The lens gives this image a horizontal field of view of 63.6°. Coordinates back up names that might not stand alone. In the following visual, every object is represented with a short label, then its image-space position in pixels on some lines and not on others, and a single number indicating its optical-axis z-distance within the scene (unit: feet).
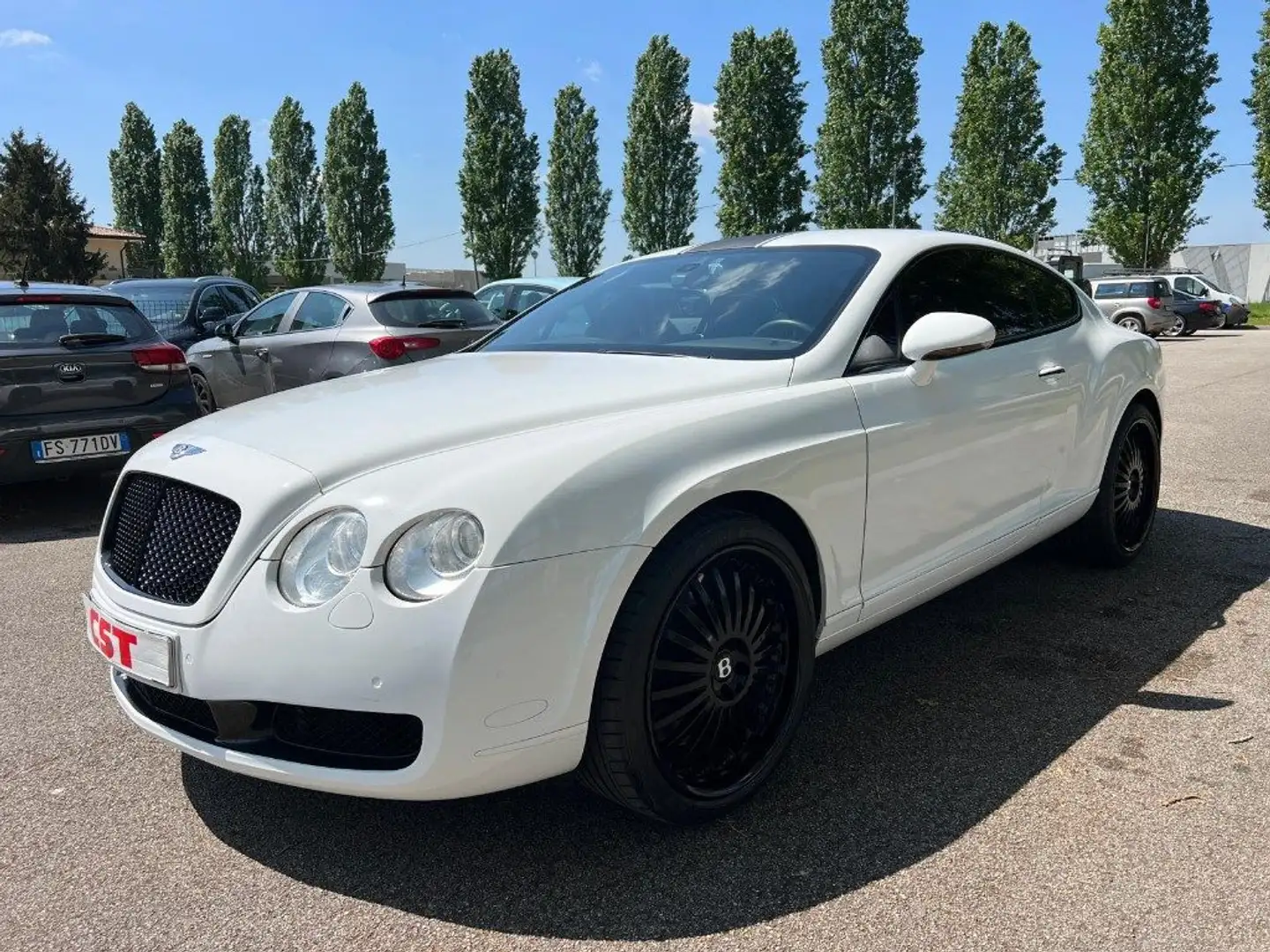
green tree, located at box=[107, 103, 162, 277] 173.68
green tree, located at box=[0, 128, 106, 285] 128.88
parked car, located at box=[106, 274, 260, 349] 39.14
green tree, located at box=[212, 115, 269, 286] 165.17
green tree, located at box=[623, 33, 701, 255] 133.08
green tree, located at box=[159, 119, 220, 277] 168.35
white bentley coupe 6.70
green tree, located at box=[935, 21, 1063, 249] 121.70
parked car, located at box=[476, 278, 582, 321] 39.86
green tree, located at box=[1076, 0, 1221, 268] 111.04
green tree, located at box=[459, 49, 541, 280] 135.74
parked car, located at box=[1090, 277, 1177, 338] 85.15
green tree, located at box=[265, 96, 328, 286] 158.71
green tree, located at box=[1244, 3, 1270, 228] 113.39
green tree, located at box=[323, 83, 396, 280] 149.07
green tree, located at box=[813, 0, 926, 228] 120.47
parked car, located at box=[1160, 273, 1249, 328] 89.10
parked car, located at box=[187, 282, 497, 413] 25.62
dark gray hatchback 19.24
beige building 161.26
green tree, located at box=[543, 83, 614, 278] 140.05
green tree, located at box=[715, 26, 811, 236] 122.83
